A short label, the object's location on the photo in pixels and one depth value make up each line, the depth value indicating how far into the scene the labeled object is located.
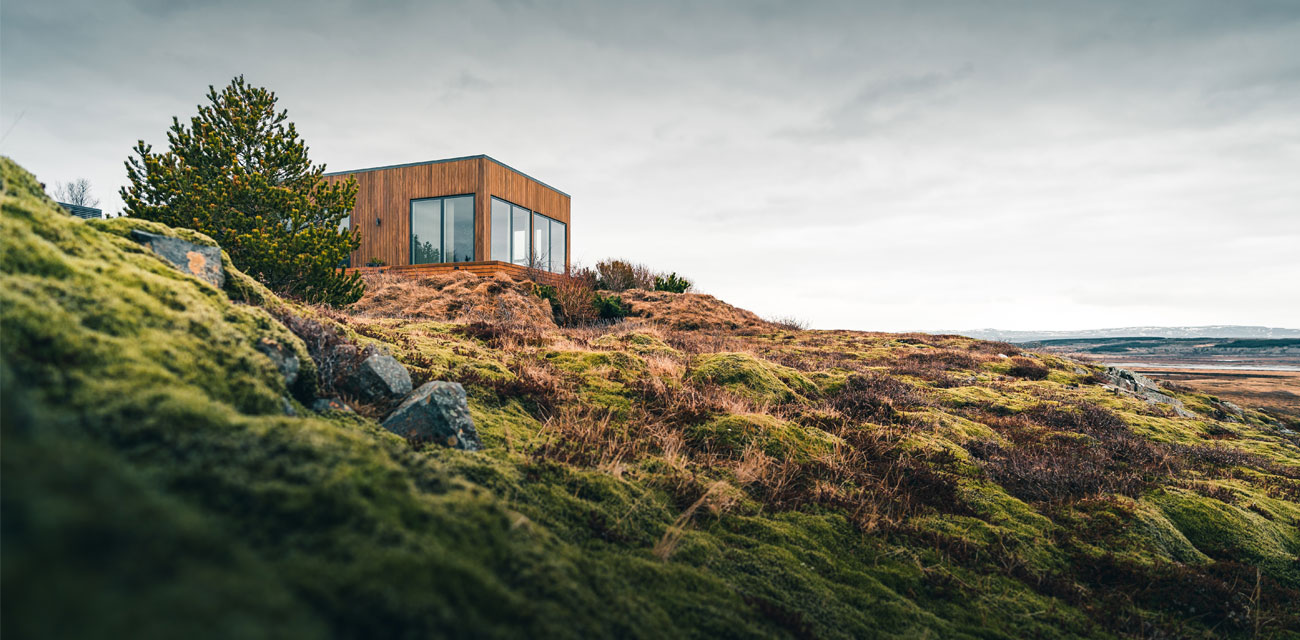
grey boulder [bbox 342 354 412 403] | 4.41
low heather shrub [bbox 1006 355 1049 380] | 13.84
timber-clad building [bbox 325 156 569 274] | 22.66
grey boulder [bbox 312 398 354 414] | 3.74
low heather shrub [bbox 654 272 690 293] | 27.97
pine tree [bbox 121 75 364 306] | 9.12
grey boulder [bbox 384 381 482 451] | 3.85
